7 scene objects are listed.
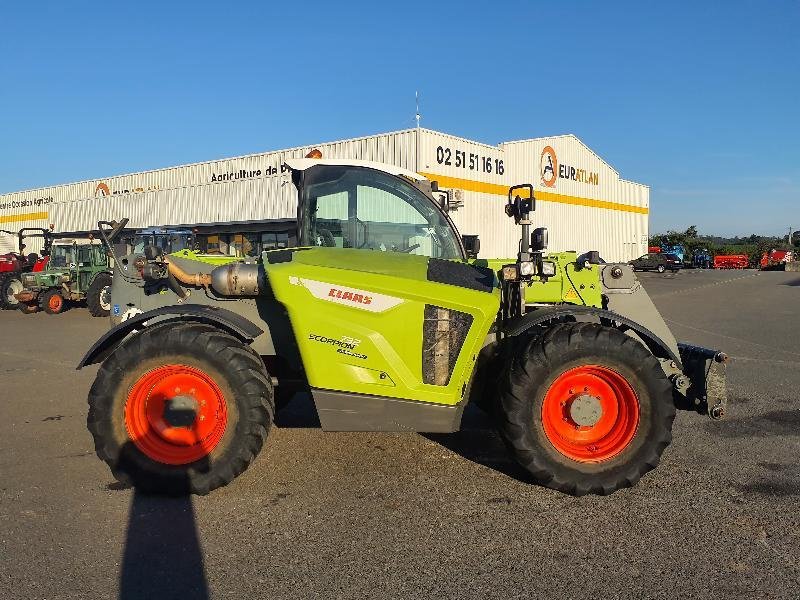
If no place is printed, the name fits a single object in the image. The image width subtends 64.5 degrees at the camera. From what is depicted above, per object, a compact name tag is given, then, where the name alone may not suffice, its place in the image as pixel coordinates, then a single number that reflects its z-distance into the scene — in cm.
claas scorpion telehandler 394
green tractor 1798
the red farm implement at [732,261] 5034
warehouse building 2302
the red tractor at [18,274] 1920
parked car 3792
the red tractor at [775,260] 4672
